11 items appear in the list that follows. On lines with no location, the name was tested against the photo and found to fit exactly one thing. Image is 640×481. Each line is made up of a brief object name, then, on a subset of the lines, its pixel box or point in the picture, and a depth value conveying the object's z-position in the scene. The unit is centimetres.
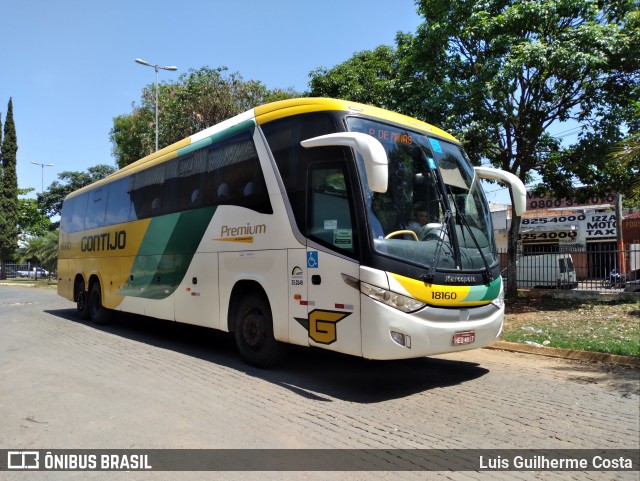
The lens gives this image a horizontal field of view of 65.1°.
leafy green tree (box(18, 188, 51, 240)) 4969
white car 5292
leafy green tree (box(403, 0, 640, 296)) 1154
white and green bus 567
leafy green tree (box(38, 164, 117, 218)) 5953
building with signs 2739
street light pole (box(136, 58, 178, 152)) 2381
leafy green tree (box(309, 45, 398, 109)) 1783
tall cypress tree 4572
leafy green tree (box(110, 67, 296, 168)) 2448
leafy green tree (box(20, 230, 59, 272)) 3491
